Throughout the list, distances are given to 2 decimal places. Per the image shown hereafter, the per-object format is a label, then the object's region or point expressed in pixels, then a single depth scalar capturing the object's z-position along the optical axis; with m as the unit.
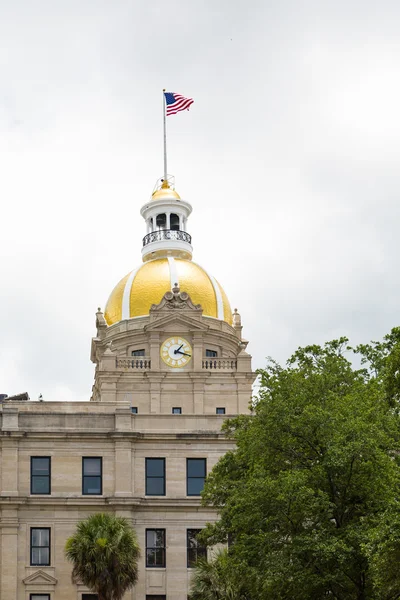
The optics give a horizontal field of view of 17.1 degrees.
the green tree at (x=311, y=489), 49.47
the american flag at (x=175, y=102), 98.00
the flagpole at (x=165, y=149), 102.26
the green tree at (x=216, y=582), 53.53
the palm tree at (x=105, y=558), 54.00
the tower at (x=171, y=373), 68.06
